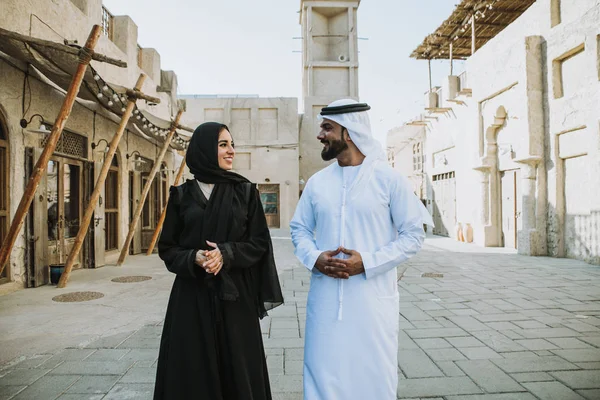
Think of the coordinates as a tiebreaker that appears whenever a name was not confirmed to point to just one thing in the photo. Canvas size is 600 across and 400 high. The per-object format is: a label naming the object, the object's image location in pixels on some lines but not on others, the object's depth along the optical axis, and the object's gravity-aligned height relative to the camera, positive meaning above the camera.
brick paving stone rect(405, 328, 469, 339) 4.19 -1.29
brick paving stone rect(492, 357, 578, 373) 3.31 -1.29
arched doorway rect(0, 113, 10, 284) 6.24 +0.39
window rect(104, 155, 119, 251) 10.07 +0.02
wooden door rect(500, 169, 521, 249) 12.38 -0.07
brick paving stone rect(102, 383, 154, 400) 2.83 -1.25
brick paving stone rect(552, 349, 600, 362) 3.51 -1.29
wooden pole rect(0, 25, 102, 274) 5.47 +0.87
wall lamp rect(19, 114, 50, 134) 6.07 +1.34
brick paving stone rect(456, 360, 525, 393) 2.97 -1.29
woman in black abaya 2.17 -0.41
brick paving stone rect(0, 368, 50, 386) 3.07 -1.24
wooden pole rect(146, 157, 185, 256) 11.12 -0.86
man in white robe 2.09 -0.24
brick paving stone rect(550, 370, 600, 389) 3.01 -1.29
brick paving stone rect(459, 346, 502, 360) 3.59 -1.29
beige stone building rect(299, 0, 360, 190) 24.08 +8.22
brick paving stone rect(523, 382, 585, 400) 2.82 -1.29
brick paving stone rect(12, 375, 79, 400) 2.85 -1.25
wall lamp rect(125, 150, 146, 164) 10.91 +1.37
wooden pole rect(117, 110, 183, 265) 9.30 +0.40
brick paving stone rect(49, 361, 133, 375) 3.26 -1.25
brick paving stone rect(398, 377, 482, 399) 2.89 -1.28
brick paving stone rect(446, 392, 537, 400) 2.81 -1.29
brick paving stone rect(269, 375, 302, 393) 2.98 -1.28
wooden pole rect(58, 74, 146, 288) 6.84 +0.26
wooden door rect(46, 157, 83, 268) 7.70 +0.09
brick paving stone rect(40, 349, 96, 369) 3.44 -1.25
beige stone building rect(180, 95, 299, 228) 23.00 +3.68
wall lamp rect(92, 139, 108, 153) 8.94 +1.37
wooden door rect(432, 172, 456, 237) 16.67 +0.06
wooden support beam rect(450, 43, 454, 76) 15.75 +5.29
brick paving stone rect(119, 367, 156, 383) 3.10 -1.25
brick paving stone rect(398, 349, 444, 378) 3.23 -1.29
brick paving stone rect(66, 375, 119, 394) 2.94 -1.25
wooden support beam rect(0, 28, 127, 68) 5.17 +2.13
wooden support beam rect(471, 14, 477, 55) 13.75 +5.60
